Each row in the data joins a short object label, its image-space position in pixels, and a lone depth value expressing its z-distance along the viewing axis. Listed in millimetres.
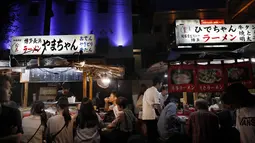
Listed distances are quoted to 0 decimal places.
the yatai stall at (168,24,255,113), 6383
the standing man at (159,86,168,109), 8202
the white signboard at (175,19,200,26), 15717
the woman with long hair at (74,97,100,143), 5004
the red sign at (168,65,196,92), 6605
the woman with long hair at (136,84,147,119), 9816
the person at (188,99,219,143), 5012
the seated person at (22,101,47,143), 4841
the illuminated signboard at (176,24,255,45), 8016
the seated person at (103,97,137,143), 6062
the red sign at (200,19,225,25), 13842
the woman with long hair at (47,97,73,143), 4996
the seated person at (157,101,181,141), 6160
